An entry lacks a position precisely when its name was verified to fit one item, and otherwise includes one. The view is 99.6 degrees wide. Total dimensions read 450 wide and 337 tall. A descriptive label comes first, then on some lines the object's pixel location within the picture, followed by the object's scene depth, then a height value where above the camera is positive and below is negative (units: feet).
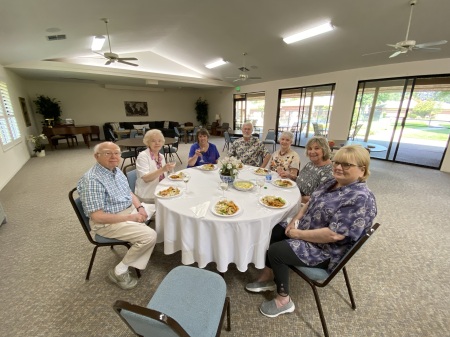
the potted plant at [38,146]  19.91 -3.63
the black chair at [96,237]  4.92 -3.16
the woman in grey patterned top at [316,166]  6.06 -1.59
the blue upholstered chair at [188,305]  2.22 -3.13
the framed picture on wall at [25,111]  20.79 -0.04
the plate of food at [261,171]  7.13 -2.11
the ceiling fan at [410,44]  9.53 +3.58
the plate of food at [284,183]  6.00 -2.12
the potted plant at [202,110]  37.55 +0.69
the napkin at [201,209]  4.34 -2.21
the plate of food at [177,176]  6.51 -2.14
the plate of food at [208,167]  7.46 -2.07
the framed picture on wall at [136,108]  32.22 +0.72
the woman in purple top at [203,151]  9.11 -1.81
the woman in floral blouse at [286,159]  7.87 -1.77
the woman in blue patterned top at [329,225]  3.62 -2.17
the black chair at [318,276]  3.78 -3.27
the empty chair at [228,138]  20.37 -2.50
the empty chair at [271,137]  21.67 -2.52
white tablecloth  4.26 -2.61
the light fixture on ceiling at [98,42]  13.99 +5.33
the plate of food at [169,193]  5.13 -2.15
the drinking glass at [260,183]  5.40 -1.88
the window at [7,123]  14.33 -0.98
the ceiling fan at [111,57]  13.44 +3.85
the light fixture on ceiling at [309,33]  12.66 +5.69
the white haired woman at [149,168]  6.73 -1.93
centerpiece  5.94 -1.75
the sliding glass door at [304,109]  22.58 +0.74
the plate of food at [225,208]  4.33 -2.16
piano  22.17 -2.35
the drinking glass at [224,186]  5.10 -1.86
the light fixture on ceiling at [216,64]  22.07 +5.92
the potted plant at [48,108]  23.88 +0.36
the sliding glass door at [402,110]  16.74 +0.64
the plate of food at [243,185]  5.63 -2.10
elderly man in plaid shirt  4.51 -2.46
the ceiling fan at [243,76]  19.03 +3.79
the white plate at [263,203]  4.69 -2.14
